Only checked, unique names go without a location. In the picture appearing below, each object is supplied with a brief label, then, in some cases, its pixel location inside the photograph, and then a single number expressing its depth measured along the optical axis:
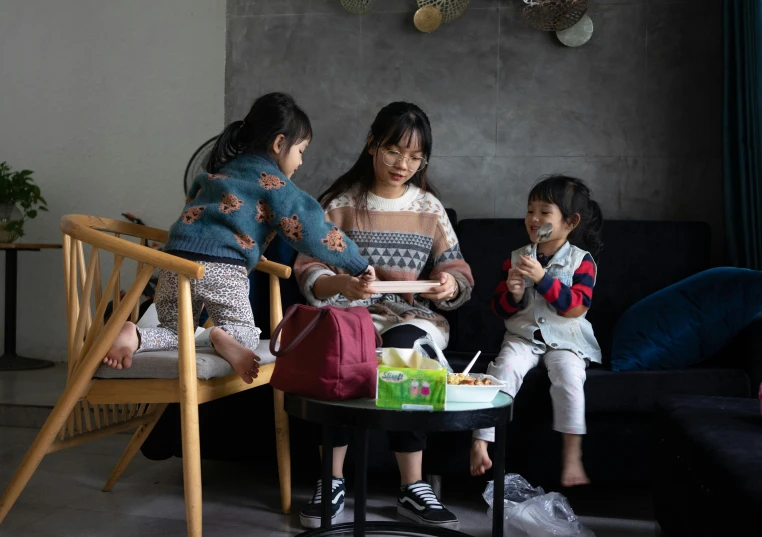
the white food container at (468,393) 1.37
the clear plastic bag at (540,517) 1.76
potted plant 3.70
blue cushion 2.01
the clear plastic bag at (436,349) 1.52
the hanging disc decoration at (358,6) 3.03
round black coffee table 1.26
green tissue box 1.30
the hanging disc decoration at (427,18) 2.96
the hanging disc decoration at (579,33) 2.90
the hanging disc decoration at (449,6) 2.95
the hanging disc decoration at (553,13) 2.80
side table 3.81
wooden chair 1.53
